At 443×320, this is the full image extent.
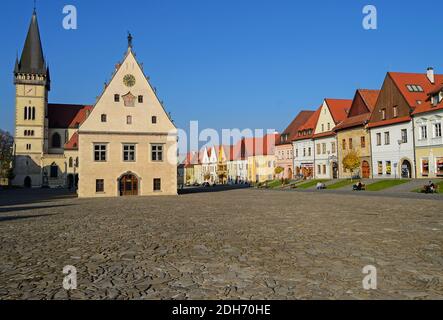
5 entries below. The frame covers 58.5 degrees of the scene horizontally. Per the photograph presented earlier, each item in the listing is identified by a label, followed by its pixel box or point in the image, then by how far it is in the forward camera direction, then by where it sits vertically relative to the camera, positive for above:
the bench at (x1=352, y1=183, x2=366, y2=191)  41.66 -1.30
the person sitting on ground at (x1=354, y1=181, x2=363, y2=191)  41.50 -1.19
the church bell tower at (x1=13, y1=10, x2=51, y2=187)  93.81 +16.13
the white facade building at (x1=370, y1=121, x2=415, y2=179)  44.19 +2.78
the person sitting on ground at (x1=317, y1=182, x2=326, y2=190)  47.59 -1.31
